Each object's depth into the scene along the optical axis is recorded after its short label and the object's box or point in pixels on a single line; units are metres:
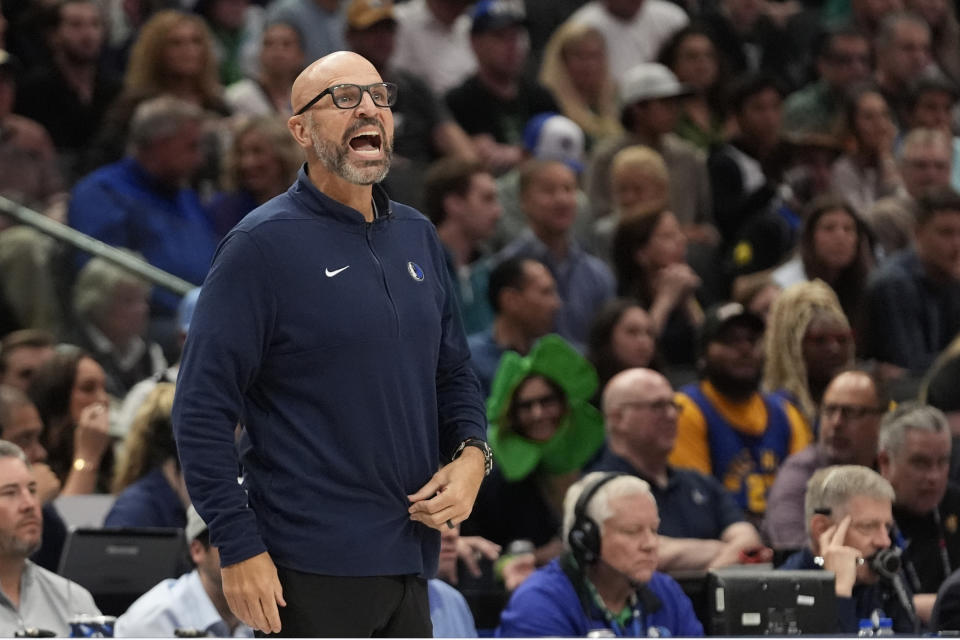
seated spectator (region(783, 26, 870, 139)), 22.77
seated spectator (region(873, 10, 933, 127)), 23.86
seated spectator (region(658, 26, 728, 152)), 22.05
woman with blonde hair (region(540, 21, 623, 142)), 21.28
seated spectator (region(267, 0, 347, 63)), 20.73
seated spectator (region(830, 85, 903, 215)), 21.31
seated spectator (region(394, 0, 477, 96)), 21.39
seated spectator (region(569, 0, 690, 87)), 22.59
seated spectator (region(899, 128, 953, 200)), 20.39
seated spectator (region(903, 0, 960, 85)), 25.62
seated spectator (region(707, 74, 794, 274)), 19.59
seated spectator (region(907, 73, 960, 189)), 22.86
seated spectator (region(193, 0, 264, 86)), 21.12
